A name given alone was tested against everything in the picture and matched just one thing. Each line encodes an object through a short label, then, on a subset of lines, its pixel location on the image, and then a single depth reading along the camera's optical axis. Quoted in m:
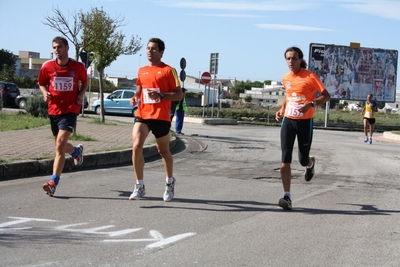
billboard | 37.31
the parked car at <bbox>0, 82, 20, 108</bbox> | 35.41
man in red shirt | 7.98
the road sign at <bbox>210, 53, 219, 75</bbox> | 31.98
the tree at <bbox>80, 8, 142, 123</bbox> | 19.38
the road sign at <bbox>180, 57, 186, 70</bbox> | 25.58
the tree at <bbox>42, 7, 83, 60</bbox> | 17.28
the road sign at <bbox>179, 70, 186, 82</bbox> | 26.13
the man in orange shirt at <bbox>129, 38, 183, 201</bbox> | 7.63
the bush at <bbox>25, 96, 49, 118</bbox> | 21.69
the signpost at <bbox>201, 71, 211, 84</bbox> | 31.30
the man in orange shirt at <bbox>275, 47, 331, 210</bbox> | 7.55
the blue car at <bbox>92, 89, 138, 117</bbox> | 34.59
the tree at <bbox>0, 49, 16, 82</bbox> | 66.77
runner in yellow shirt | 22.53
